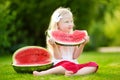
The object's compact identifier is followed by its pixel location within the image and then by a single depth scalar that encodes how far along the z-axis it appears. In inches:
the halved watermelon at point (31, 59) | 235.3
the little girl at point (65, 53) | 227.8
